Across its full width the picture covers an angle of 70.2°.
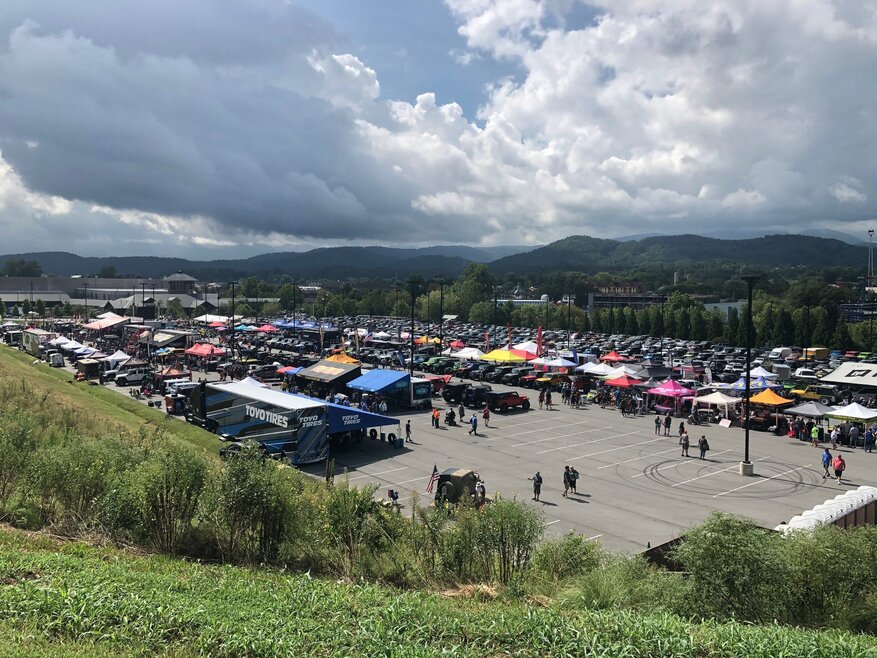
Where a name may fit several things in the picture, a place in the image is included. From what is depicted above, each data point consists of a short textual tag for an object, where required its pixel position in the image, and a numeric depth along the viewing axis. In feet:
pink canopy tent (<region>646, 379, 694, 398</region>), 122.93
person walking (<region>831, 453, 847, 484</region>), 77.46
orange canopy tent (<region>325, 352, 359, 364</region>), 155.53
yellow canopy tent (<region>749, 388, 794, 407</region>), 110.73
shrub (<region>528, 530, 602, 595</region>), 38.52
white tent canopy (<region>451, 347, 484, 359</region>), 179.01
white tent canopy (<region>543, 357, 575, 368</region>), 160.86
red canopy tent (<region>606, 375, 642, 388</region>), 134.72
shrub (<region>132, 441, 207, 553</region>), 40.55
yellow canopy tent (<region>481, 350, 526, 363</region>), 170.74
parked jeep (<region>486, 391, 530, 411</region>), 122.71
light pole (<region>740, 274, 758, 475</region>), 79.60
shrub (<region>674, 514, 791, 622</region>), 31.35
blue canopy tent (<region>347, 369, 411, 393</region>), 118.81
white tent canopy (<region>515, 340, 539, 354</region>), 187.52
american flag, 70.14
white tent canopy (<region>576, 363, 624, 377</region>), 150.51
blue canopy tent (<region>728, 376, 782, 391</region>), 128.76
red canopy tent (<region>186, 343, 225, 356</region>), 177.22
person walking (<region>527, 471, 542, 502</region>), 68.23
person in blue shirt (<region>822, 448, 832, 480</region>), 80.38
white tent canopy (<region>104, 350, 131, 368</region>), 167.63
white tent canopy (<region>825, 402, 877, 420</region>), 98.63
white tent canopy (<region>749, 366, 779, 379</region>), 150.30
